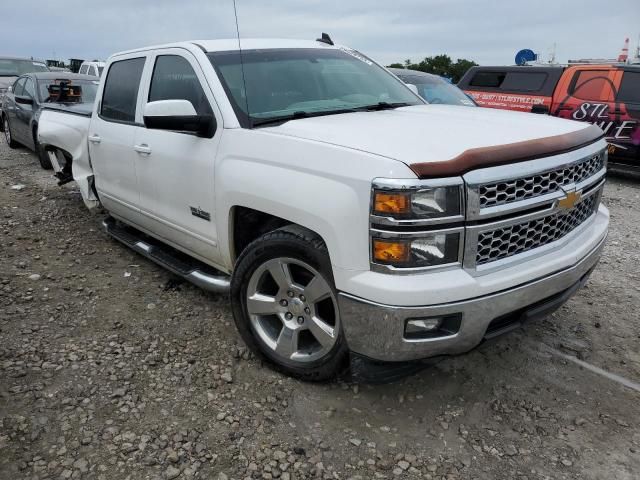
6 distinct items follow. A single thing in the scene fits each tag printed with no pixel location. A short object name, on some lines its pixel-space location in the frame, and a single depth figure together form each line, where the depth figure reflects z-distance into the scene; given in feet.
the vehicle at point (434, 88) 25.86
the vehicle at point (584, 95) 27.37
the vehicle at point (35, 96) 26.48
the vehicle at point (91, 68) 57.07
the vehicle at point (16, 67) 45.03
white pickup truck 7.17
